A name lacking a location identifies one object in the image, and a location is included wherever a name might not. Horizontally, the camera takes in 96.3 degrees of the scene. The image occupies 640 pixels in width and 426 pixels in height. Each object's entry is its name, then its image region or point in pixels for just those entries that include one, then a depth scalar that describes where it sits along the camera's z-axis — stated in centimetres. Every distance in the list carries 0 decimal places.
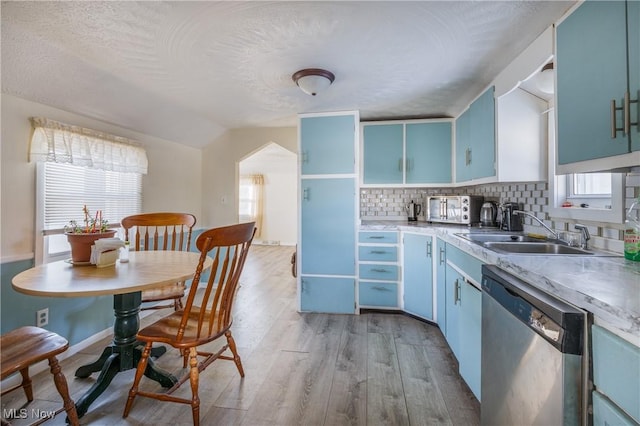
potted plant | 165
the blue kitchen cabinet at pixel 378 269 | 294
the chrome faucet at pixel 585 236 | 152
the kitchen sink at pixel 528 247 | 163
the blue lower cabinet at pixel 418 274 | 264
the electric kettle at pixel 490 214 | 260
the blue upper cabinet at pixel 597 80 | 101
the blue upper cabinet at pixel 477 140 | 216
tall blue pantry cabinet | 295
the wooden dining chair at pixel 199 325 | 138
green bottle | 118
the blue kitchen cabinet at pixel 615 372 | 66
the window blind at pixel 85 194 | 217
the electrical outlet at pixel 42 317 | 201
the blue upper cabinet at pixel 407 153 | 313
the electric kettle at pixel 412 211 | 332
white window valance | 204
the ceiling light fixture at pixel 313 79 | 207
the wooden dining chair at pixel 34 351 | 117
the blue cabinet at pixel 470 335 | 157
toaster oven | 272
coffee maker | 223
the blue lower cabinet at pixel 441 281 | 233
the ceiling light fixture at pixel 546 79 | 176
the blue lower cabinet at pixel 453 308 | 197
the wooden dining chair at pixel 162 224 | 213
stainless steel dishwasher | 83
